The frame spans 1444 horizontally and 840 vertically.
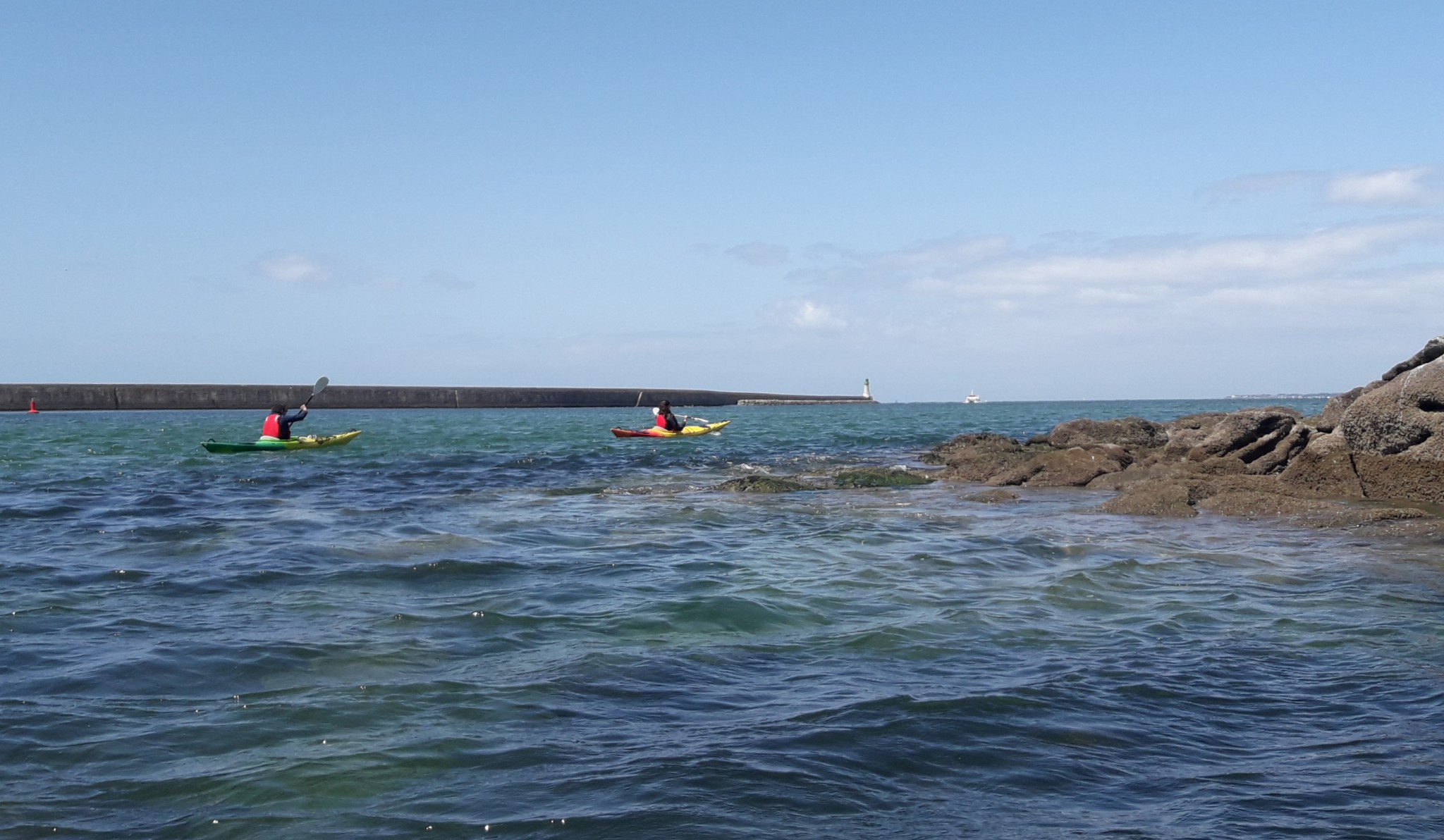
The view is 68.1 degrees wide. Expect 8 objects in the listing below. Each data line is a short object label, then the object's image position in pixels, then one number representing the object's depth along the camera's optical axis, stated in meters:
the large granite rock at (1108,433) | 24.06
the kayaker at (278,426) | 27.38
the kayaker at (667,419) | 34.47
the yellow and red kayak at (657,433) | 34.72
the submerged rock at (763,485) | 16.67
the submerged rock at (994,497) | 14.95
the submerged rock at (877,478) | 18.02
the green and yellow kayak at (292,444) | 26.42
